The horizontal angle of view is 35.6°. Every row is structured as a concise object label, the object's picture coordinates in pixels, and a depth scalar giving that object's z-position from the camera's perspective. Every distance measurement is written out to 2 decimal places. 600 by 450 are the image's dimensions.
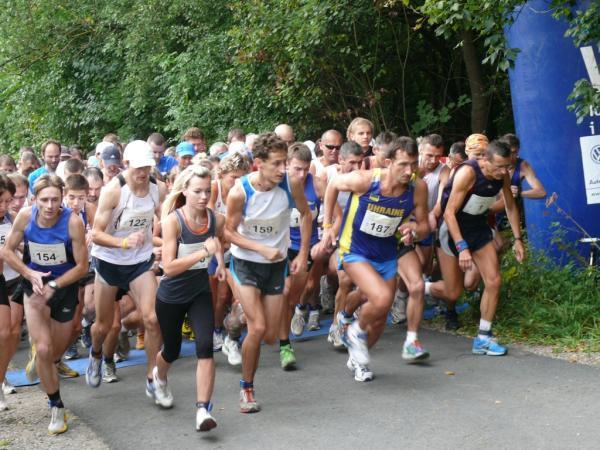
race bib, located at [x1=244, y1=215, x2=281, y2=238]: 7.00
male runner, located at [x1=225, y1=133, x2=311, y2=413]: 6.70
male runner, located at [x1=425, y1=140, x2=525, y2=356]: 7.83
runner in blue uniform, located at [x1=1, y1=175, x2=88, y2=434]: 6.55
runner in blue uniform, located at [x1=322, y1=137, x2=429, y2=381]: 7.12
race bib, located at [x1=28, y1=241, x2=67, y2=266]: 6.75
